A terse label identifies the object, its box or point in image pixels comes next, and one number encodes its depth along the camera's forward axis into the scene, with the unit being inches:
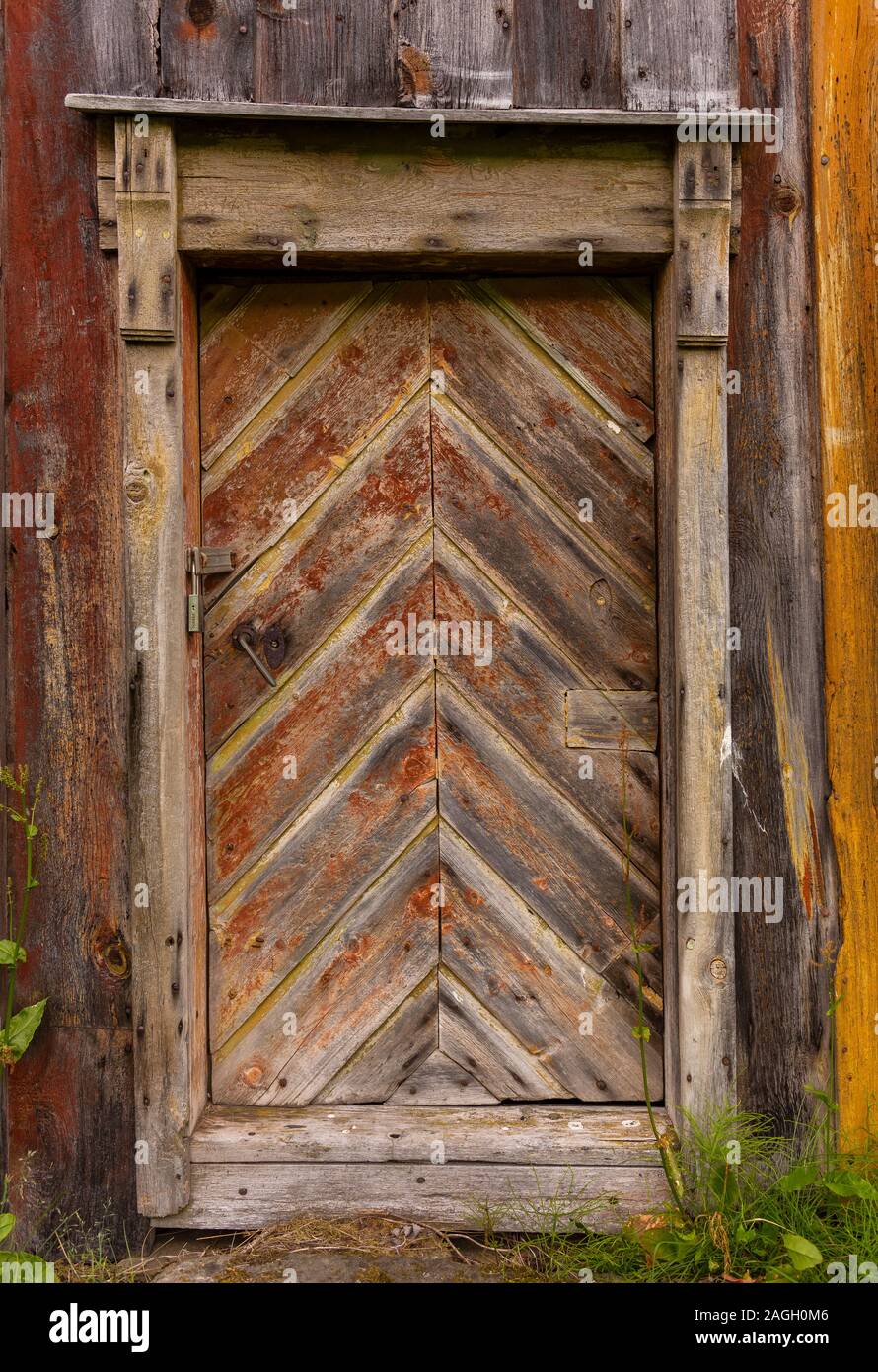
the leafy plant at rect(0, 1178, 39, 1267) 90.2
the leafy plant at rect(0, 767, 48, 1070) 93.4
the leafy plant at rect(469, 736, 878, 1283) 88.5
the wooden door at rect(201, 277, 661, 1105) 101.6
